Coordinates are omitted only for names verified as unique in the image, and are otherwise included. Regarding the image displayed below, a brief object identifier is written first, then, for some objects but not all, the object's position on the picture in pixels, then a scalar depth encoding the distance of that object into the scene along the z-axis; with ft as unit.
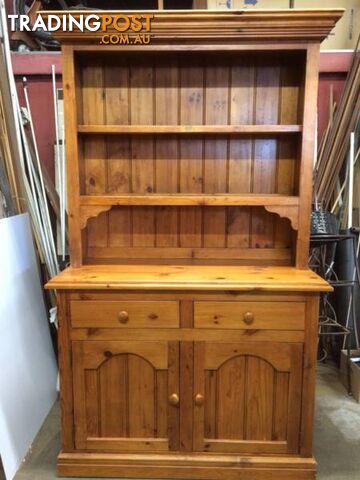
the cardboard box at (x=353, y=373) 7.24
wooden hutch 5.12
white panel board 5.60
